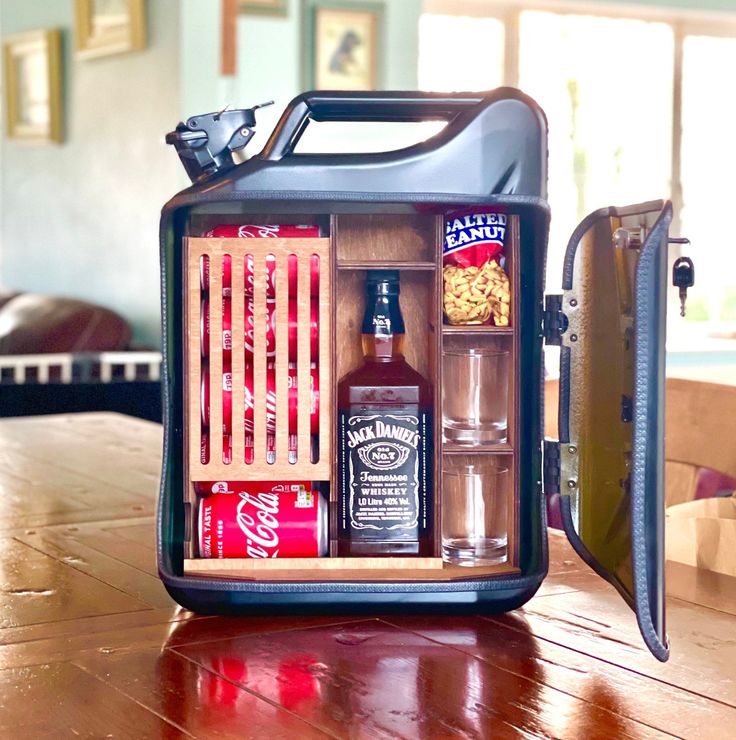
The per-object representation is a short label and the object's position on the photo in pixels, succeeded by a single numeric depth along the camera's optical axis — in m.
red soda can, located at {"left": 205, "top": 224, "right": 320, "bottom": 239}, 0.82
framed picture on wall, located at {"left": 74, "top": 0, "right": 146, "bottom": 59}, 4.51
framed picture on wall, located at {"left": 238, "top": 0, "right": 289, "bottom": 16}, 4.50
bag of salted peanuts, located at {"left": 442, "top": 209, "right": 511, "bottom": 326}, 0.80
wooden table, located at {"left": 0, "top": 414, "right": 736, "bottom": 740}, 0.59
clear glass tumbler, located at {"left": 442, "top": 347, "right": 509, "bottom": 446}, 0.82
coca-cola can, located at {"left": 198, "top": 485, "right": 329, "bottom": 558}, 0.79
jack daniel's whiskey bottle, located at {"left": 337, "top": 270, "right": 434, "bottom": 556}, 0.80
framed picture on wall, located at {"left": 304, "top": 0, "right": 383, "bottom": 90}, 4.70
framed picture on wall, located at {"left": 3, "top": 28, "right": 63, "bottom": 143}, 5.25
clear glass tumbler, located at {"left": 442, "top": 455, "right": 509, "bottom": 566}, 0.82
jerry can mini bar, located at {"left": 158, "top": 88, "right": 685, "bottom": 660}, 0.78
